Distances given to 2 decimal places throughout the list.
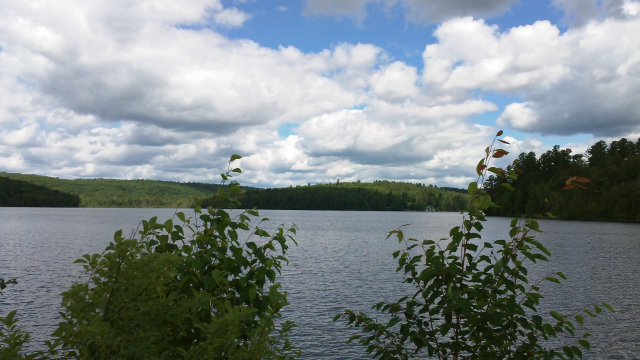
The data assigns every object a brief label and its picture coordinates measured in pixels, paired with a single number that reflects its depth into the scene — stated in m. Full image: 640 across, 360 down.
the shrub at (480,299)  4.49
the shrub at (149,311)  3.05
